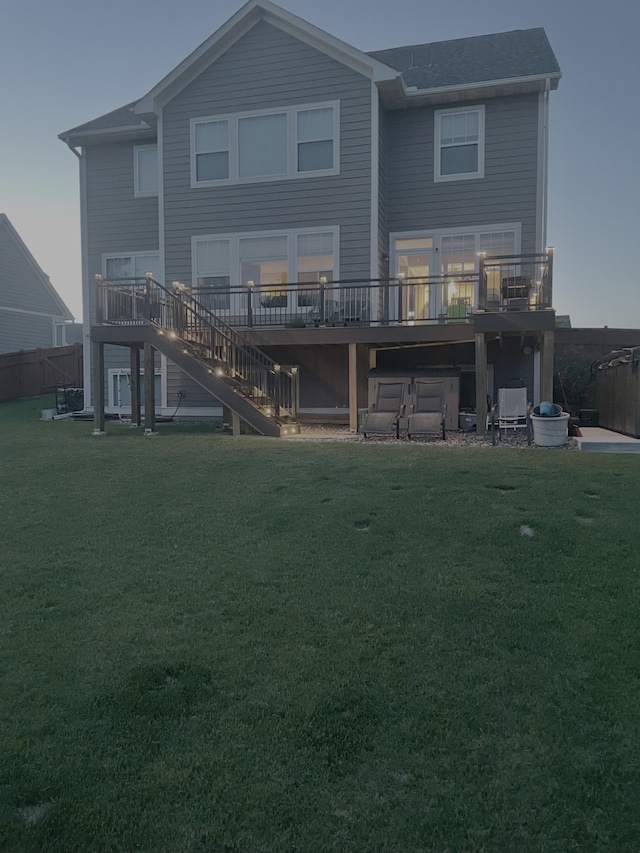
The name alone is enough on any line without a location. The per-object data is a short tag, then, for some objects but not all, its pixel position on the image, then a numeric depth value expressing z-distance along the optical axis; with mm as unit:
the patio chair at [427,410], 10383
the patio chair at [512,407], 11117
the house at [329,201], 12555
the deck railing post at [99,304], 11688
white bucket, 9188
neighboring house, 24359
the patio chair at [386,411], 10477
